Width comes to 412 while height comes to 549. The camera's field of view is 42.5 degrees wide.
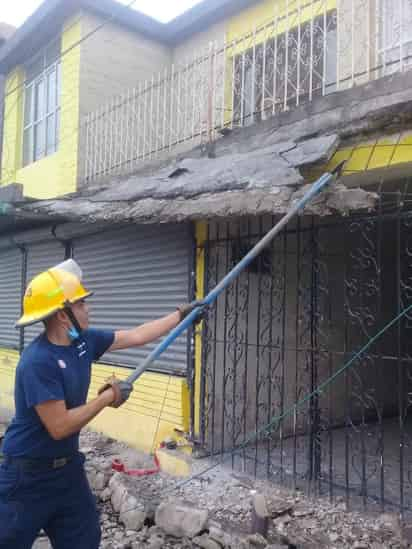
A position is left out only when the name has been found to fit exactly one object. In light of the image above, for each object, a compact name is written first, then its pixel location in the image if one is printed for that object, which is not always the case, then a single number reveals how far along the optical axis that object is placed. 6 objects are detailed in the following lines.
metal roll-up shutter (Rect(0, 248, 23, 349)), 9.07
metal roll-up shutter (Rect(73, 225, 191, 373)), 5.69
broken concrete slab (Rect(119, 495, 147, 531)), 4.05
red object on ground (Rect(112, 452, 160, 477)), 5.12
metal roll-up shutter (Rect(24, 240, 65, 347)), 7.97
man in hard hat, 2.34
